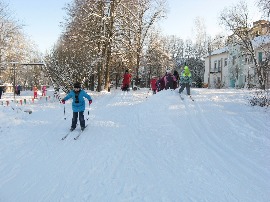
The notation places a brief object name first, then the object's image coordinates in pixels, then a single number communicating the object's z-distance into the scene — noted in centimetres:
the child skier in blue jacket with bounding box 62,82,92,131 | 687
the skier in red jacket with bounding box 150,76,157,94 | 1502
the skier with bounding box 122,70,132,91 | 1584
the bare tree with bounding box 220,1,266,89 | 2320
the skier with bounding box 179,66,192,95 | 1082
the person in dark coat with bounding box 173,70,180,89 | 1323
